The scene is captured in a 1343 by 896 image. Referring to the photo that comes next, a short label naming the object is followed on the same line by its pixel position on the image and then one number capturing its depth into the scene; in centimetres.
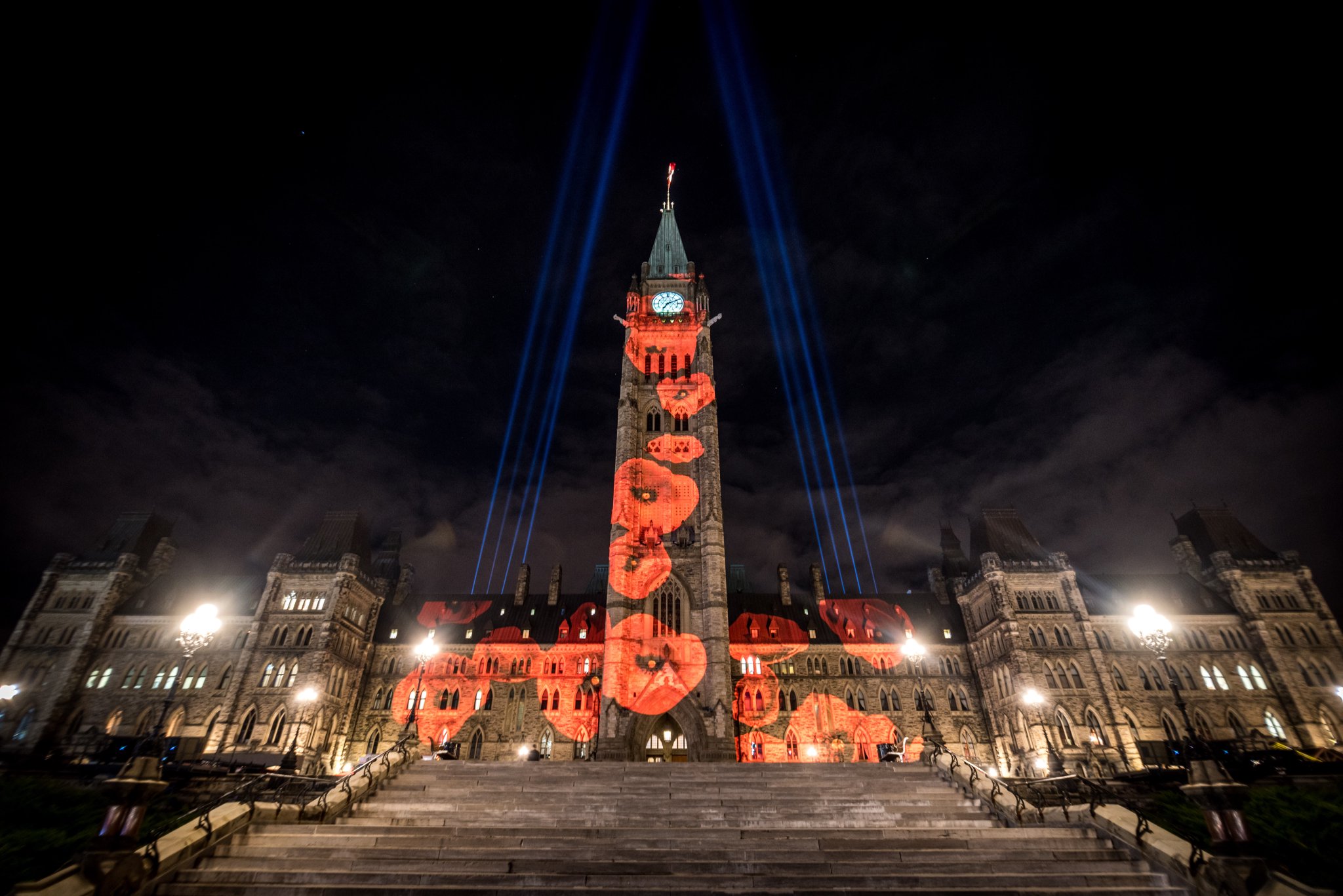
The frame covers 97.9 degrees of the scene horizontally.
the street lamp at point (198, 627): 1762
